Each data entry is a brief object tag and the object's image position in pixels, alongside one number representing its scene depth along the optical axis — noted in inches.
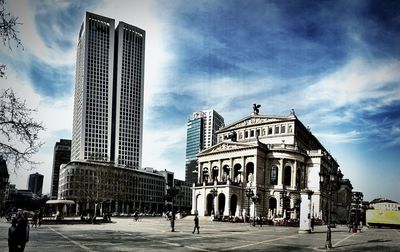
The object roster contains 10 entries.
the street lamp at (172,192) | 1675.9
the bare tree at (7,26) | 560.0
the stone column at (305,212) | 1675.7
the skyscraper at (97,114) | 7475.4
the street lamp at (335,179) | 1235.2
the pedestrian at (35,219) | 1698.6
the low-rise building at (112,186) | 3622.0
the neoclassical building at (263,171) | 3299.7
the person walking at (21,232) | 603.8
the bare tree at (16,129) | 614.2
